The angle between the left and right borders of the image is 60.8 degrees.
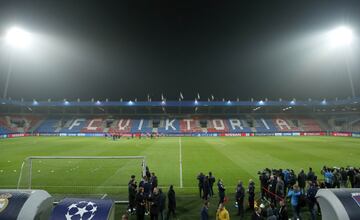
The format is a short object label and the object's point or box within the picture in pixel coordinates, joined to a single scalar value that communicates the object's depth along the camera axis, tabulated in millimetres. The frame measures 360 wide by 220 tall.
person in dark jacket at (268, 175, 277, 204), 14386
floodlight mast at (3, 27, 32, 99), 52469
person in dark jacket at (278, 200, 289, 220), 10891
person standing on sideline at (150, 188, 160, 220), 11734
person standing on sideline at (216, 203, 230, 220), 10102
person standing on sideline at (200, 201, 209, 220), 10727
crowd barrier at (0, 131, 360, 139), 71938
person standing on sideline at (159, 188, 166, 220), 12055
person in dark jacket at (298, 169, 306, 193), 16219
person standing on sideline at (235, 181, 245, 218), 12883
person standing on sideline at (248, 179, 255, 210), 13734
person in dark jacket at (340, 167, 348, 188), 16688
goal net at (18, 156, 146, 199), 18109
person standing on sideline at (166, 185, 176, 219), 12664
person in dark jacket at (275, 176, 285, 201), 13664
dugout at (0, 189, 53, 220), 7641
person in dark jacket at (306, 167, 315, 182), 15645
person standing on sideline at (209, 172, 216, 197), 15663
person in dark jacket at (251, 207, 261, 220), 9688
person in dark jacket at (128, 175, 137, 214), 13609
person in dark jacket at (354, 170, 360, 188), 15555
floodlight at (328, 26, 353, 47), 54038
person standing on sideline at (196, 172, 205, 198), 15658
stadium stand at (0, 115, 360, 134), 75875
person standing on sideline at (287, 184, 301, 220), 12289
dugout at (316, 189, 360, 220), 7871
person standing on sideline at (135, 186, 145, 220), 11875
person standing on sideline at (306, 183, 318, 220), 12188
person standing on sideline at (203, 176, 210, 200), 15353
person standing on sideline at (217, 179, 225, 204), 14422
